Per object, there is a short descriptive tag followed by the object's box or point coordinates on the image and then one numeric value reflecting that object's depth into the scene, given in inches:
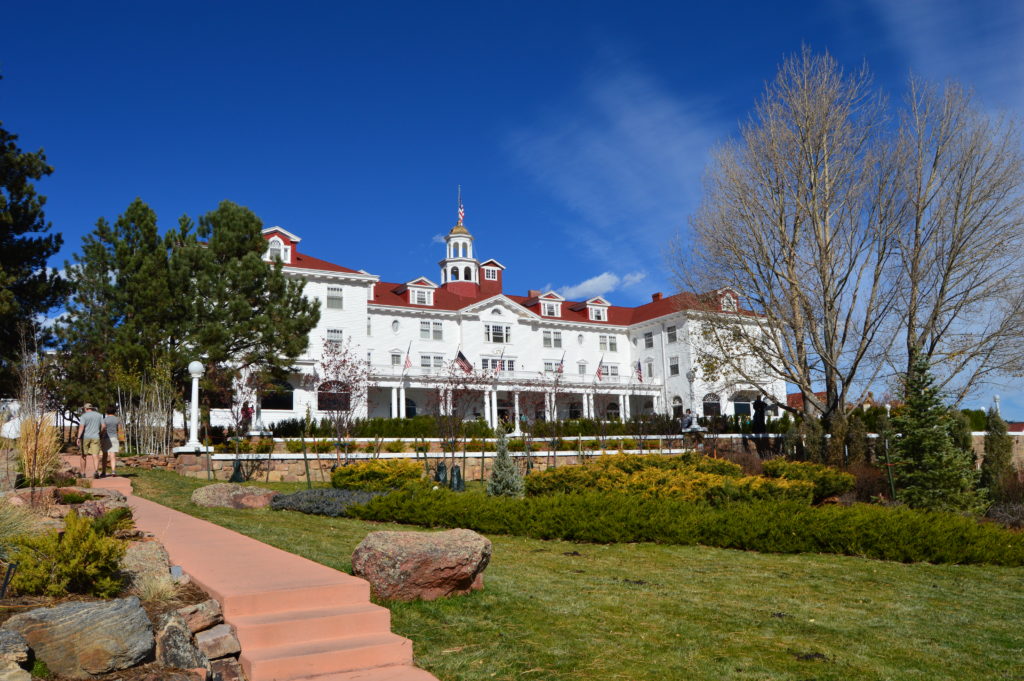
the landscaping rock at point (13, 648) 160.0
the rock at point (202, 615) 207.0
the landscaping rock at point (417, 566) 259.6
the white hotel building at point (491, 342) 1579.7
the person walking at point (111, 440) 635.5
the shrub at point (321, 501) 487.5
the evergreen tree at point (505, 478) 551.2
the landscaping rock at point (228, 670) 196.4
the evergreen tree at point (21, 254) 937.5
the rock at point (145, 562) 237.5
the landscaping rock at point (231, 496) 490.9
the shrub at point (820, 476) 617.0
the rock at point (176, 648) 187.0
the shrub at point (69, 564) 215.3
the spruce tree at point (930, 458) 517.7
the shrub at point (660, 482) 513.3
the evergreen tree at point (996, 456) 644.7
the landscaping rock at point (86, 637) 175.3
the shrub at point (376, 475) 555.5
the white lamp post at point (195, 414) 740.0
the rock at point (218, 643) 200.5
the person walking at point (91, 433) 624.4
